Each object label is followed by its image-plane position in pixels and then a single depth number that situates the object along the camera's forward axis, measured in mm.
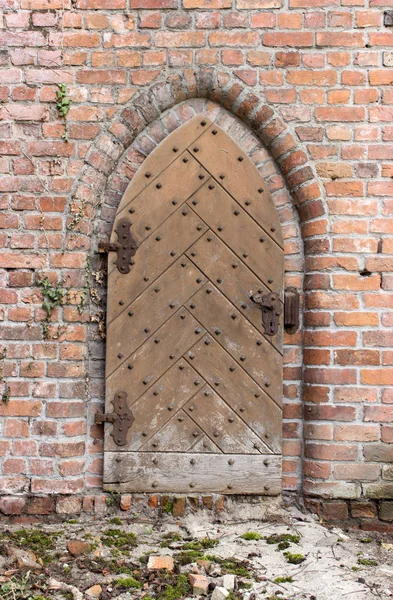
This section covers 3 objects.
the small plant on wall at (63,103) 3230
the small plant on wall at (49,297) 3189
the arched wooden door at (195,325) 3225
